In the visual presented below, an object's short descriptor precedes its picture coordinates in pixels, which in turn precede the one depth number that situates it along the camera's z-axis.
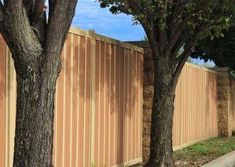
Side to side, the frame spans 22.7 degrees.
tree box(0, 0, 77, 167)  4.96
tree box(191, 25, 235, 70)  19.67
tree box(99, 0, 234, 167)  9.82
